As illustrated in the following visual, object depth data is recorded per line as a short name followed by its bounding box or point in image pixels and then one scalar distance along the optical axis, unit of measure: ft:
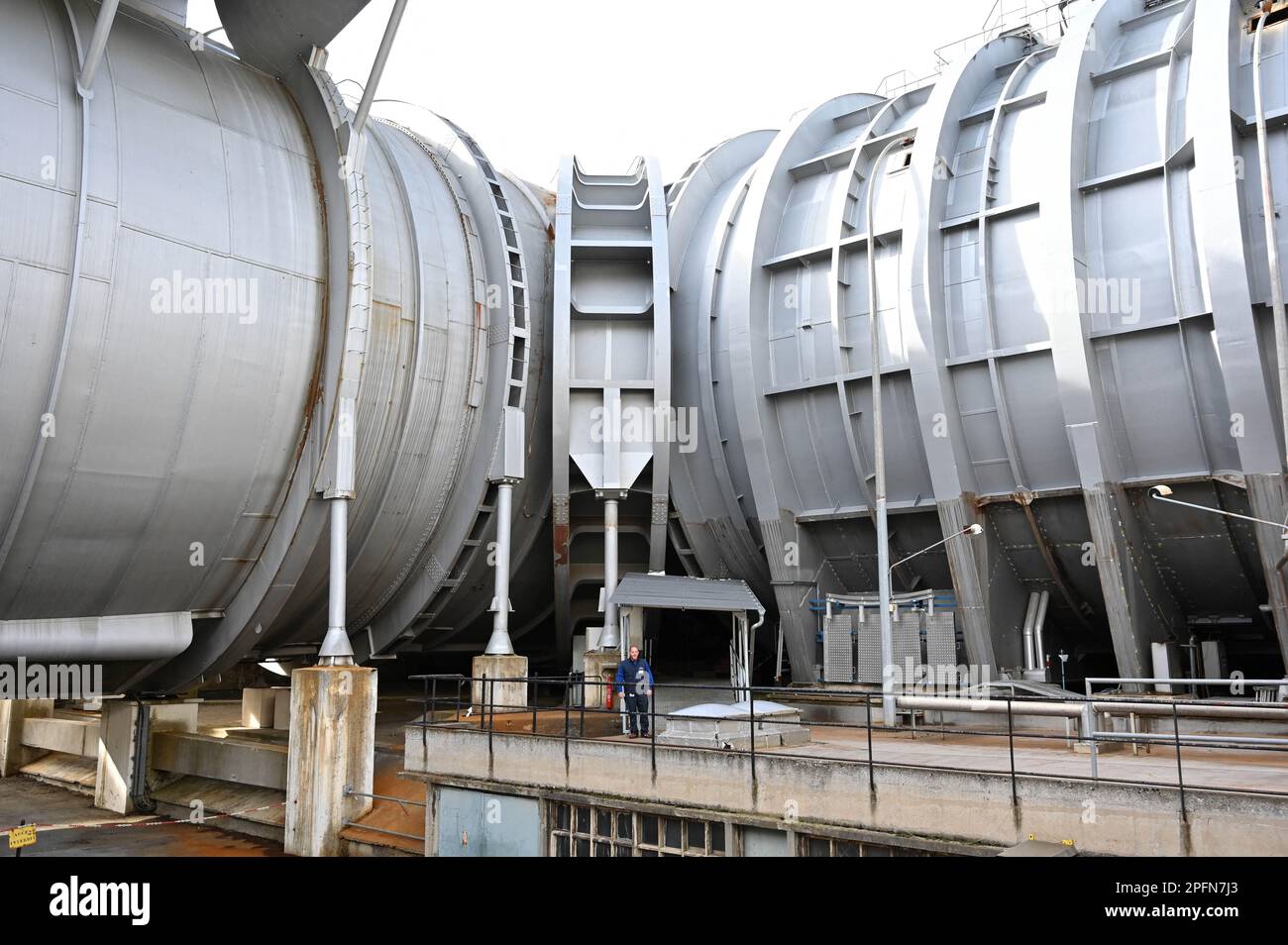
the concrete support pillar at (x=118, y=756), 65.10
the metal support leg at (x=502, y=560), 68.28
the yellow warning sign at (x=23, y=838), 32.12
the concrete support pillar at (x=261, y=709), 73.31
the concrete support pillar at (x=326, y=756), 51.42
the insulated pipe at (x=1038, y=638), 65.46
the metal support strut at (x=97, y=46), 43.24
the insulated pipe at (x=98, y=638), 48.08
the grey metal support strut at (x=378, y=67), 51.70
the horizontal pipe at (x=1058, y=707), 35.82
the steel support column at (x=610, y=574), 70.85
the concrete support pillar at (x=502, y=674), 65.77
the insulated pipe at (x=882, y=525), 59.11
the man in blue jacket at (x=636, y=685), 47.50
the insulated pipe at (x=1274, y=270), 51.42
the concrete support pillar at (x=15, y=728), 83.56
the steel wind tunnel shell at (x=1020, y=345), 57.06
